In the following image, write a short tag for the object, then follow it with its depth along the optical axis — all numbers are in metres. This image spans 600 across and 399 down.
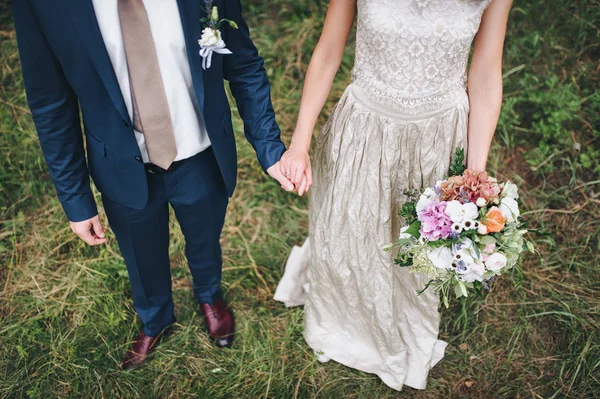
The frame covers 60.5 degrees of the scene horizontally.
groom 1.58
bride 1.85
